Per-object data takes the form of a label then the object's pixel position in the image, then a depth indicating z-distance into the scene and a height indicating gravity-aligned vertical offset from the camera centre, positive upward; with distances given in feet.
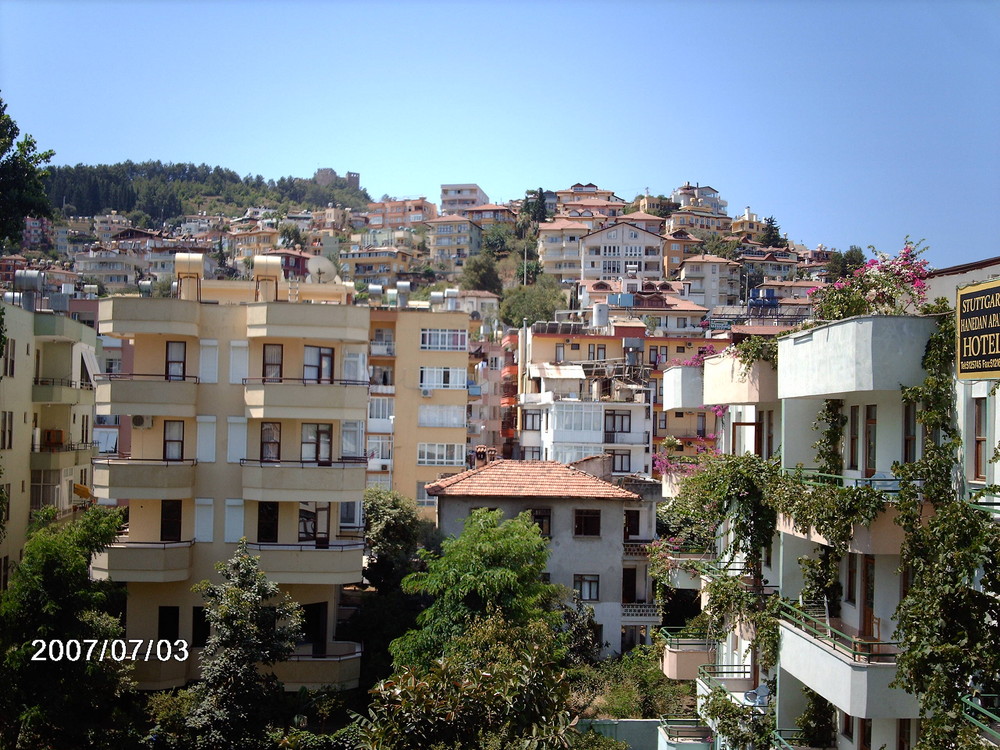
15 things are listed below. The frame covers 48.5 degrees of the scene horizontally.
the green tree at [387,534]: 135.23 -14.16
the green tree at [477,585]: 96.99 -14.60
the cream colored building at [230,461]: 106.42 -4.20
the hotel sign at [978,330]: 44.16 +4.32
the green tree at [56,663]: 82.07 -18.64
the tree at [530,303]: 364.17 +41.24
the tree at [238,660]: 88.38 -19.73
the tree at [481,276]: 441.68 +59.52
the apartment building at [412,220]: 639.44 +117.89
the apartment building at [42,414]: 128.16 -0.06
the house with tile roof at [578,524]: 131.34 -11.69
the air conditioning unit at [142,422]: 109.50 -0.57
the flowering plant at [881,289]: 56.85 +7.62
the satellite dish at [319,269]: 145.69 +19.88
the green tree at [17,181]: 104.17 +21.98
